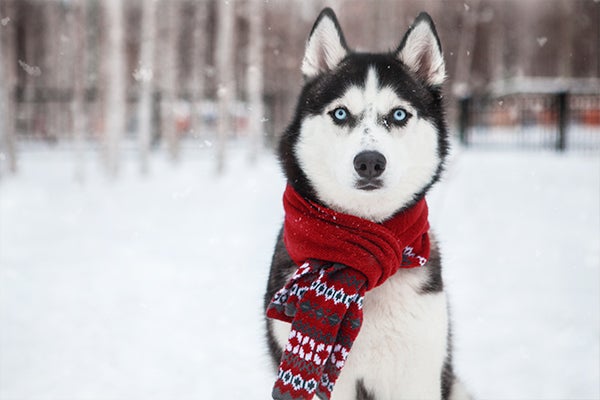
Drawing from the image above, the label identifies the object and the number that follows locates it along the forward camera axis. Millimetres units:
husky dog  1990
